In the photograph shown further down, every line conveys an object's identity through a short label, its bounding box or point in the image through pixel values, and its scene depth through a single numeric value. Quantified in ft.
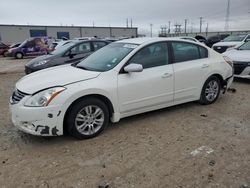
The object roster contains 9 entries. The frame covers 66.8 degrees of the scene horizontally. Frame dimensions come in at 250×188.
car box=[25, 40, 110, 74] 21.82
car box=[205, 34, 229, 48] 65.45
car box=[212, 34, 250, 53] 35.41
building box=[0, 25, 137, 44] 102.57
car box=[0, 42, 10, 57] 61.02
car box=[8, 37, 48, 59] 53.34
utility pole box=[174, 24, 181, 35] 169.38
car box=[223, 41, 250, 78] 18.56
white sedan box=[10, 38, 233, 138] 9.08
